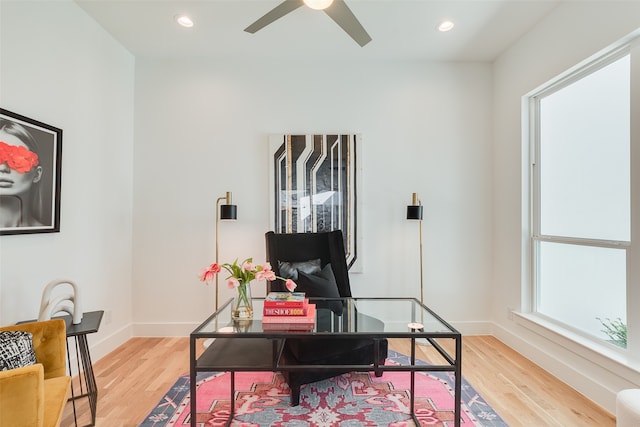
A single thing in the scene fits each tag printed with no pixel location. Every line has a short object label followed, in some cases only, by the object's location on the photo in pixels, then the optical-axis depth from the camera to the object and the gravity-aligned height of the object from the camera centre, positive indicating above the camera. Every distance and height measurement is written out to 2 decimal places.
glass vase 1.84 -0.51
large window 2.18 +0.15
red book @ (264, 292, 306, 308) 1.80 -0.47
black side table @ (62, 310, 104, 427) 1.87 -0.77
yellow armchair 1.13 -0.68
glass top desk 1.56 -0.58
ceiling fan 1.96 +1.27
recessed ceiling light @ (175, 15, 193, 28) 2.71 +1.65
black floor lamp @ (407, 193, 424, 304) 3.15 +0.06
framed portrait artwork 1.96 +0.26
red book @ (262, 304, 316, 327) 1.73 -0.56
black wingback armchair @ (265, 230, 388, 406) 2.06 -0.56
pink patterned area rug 1.97 -1.23
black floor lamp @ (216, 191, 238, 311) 3.10 +0.05
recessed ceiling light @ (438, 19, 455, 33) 2.79 +1.66
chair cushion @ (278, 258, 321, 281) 2.67 -0.43
